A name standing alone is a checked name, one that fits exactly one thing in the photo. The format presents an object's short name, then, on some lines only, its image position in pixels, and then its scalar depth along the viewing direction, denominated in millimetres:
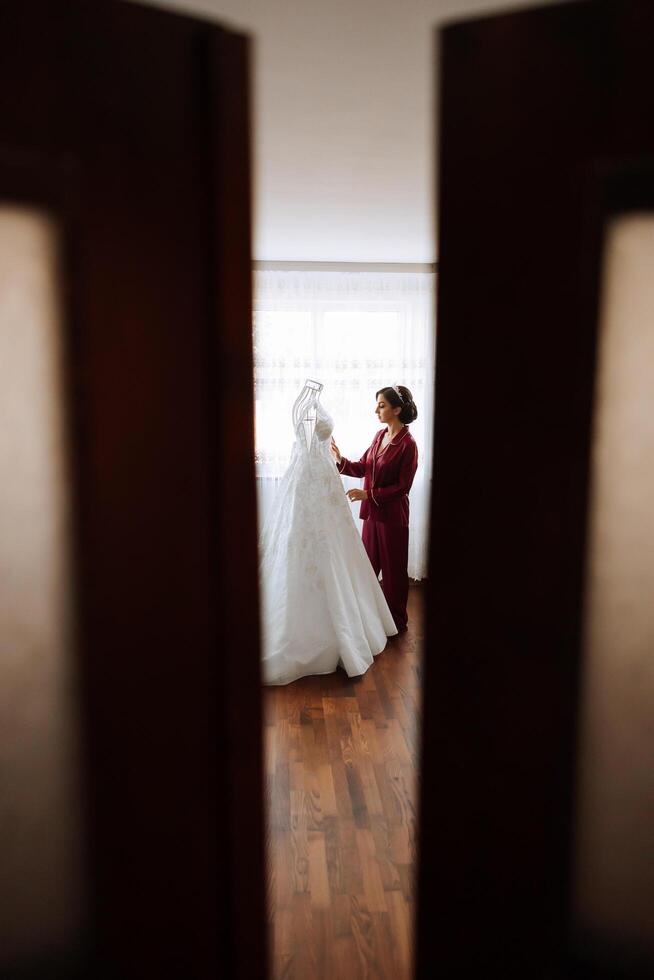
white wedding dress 3322
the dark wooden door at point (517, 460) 787
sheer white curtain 5055
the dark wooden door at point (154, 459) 768
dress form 3502
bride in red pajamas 3922
